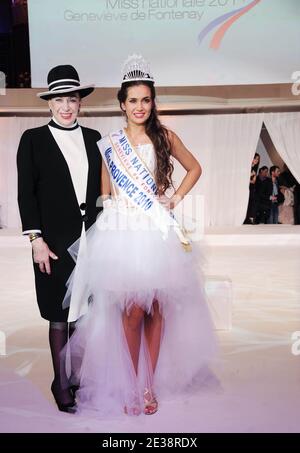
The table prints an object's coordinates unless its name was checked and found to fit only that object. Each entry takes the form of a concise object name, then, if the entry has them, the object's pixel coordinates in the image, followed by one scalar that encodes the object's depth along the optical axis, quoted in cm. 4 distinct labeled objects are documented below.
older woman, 222
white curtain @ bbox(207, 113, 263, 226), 966
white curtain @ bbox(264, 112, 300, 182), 962
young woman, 220
